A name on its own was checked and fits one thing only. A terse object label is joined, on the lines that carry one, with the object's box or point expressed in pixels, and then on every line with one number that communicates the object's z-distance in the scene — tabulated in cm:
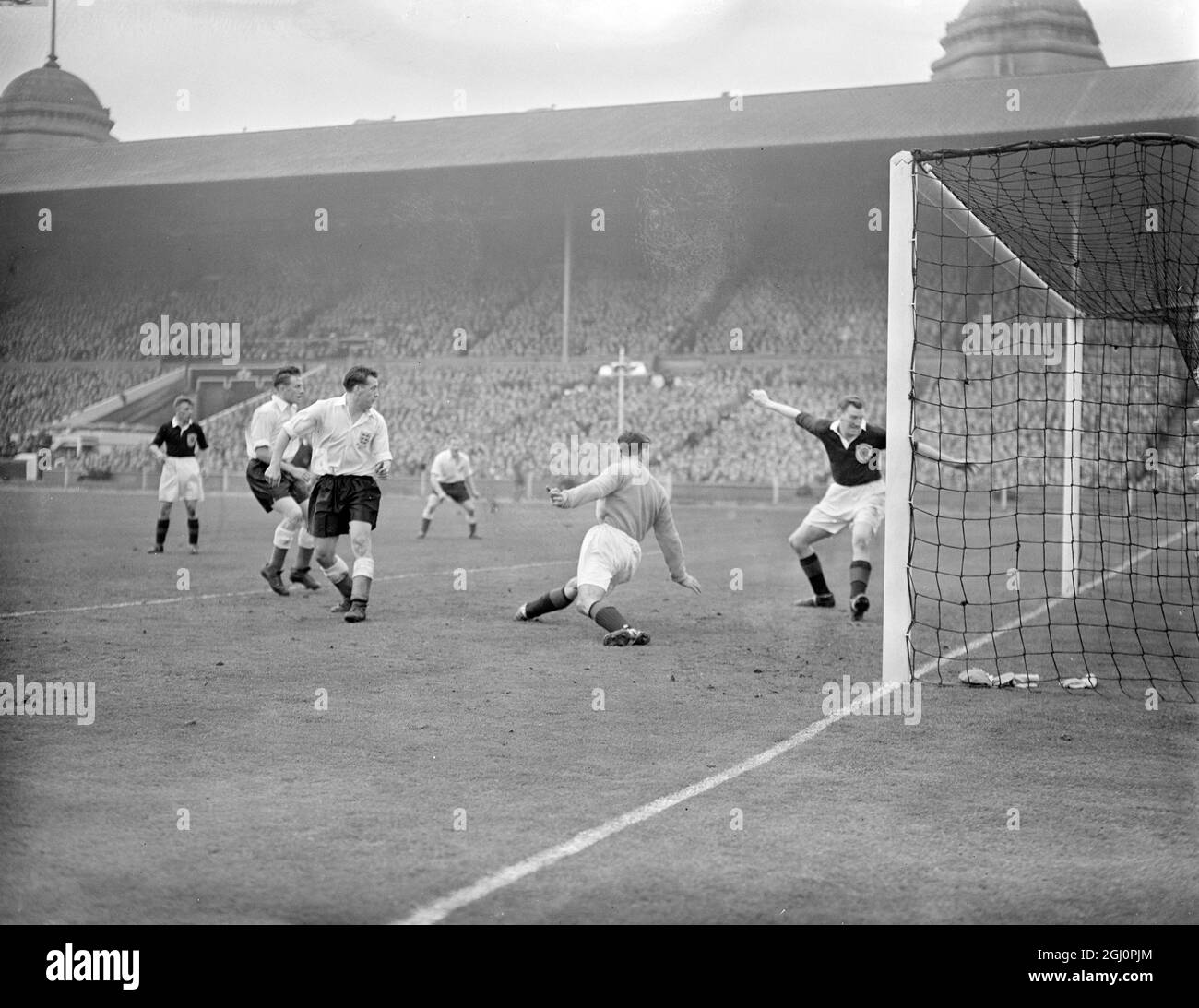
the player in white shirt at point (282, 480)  1005
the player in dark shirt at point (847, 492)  998
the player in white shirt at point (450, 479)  1744
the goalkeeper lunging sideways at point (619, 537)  788
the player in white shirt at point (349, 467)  867
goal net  654
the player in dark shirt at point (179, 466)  1405
